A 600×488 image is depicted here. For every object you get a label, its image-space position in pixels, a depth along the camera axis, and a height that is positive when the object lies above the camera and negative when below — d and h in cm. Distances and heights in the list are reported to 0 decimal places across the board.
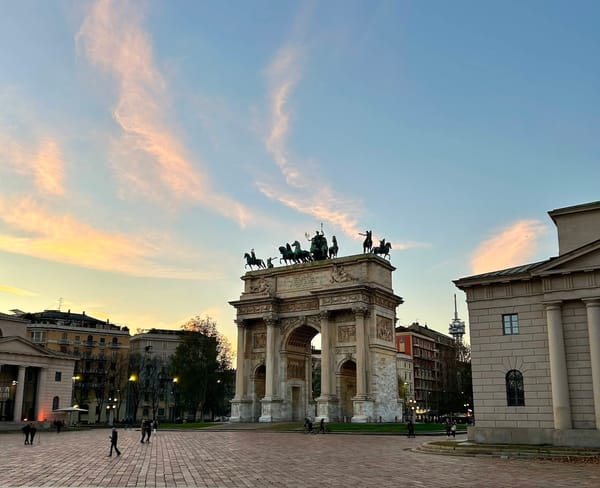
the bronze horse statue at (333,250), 6938 +1520
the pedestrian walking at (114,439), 2816 -218
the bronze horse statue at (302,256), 7031 +1475
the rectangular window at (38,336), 9769 +807
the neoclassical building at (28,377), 6581 +132
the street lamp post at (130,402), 9280 -190
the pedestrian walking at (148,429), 3931 -240
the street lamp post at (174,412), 10439 -377
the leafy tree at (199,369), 8431 +280
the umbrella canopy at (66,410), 6305 -204
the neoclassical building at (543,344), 2970 +235
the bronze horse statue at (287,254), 7088 +1515
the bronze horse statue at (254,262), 7319 +1463
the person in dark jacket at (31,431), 3825 -250
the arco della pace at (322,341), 6184 +512
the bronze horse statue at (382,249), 6681 +1480
